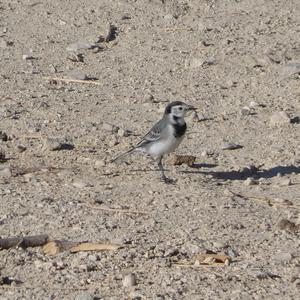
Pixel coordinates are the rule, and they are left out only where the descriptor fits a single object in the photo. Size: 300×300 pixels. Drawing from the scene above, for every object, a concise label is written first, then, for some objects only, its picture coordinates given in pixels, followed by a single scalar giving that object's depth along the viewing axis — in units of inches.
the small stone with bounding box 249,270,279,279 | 304.7
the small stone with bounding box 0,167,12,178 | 398.9
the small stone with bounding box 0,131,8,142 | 448.5
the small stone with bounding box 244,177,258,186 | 407.8
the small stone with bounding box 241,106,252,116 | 494.6
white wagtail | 422.6
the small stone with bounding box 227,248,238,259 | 322.0
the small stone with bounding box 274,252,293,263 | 317.7
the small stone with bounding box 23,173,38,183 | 394.0
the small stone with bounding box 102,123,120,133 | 468.8
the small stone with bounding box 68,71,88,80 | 534.6
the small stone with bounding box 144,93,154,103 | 510.6
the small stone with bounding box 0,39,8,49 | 573.9
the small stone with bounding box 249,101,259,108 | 503.5
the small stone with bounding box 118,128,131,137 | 463.8
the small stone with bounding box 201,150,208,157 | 445.4
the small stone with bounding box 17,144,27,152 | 437.8
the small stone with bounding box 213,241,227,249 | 328.5
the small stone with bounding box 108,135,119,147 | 452.8
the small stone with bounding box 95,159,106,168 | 423.8
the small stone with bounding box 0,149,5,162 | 423.8
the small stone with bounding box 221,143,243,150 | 452.8
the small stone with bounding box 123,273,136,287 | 297.0
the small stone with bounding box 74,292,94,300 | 286.1
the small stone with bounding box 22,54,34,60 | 559.9
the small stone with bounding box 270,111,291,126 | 480.1
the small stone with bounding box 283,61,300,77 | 535.5
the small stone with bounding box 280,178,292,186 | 410.0
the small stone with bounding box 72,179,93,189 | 389.7
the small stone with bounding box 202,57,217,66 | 554.3
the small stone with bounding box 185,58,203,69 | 553.0
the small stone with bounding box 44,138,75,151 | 437.1
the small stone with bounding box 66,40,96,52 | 572.4
